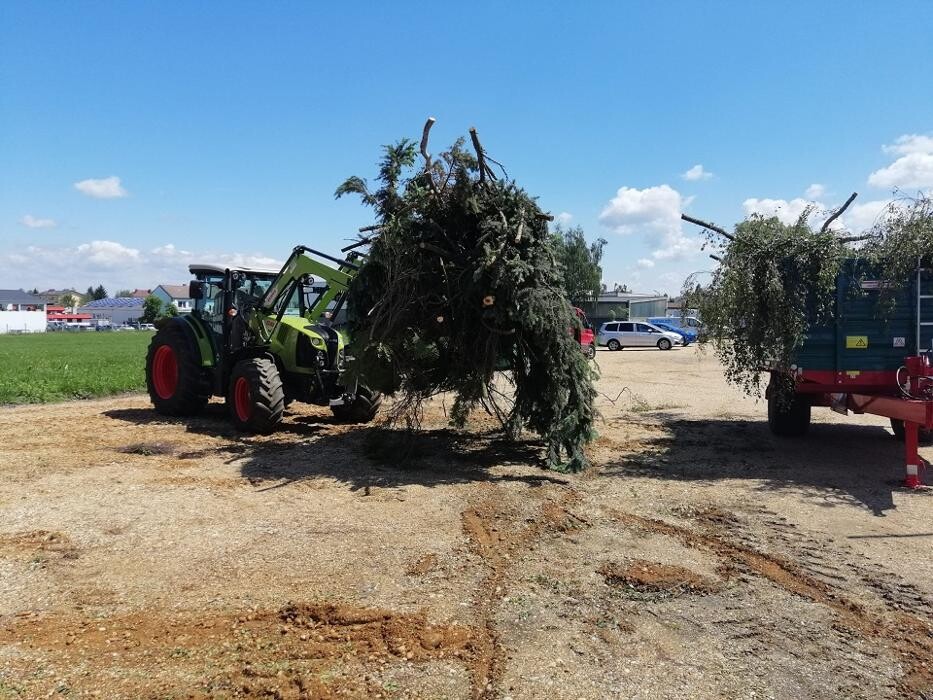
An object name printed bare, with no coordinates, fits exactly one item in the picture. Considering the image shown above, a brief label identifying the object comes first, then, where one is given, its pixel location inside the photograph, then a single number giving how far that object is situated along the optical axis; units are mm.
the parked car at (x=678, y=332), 38031
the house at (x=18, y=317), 93550
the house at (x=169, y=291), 137875
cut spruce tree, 7613
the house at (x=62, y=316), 124688
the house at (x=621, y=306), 50062
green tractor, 10070
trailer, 7863
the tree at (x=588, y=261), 50062
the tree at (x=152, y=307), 84812
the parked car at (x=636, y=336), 37000
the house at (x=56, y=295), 175162
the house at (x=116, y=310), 139562
